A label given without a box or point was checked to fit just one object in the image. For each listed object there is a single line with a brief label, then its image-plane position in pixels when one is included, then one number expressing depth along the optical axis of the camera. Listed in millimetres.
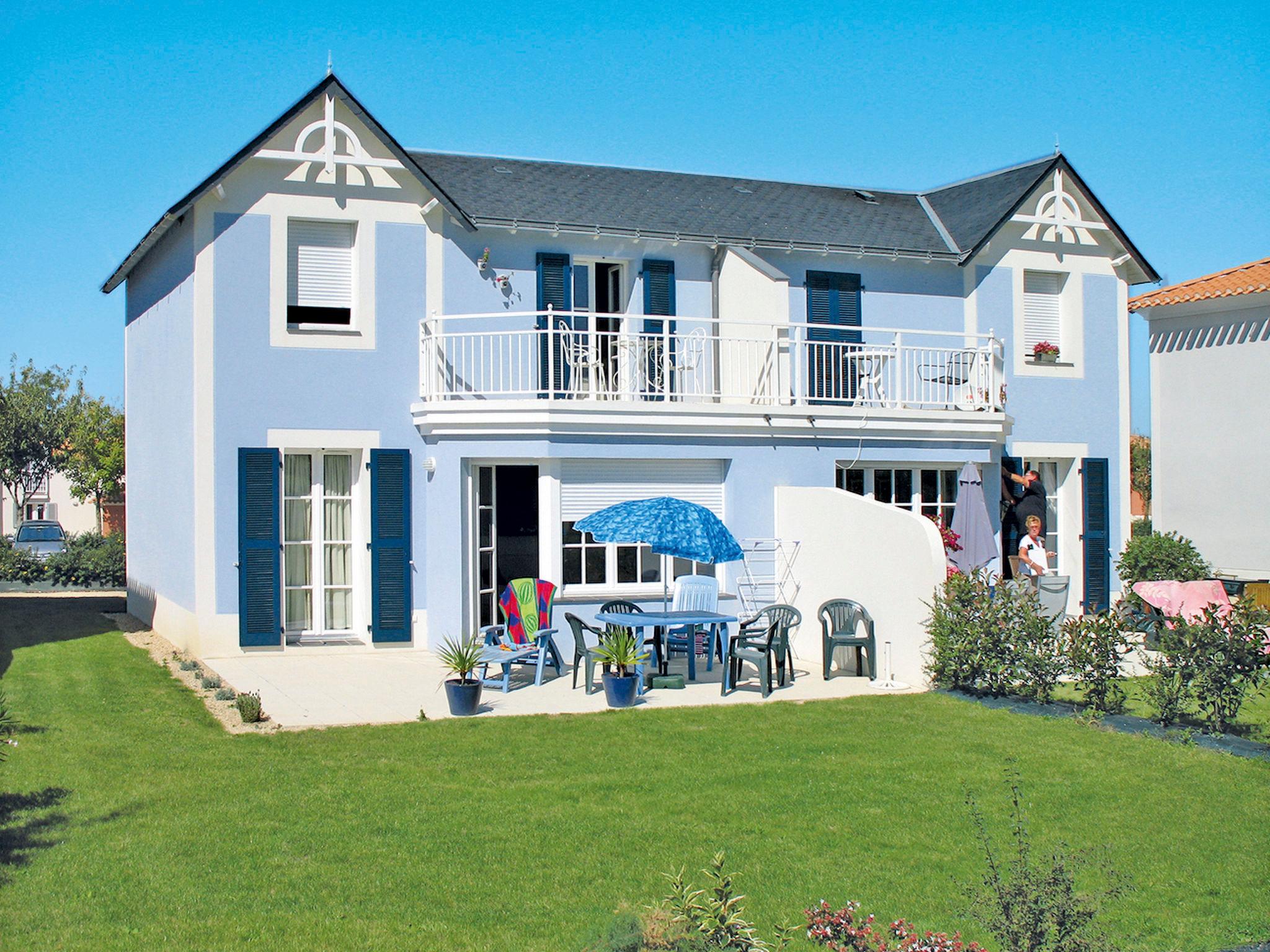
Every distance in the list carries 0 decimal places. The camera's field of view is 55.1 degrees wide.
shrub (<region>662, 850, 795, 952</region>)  5133
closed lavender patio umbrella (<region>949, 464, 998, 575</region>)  15477
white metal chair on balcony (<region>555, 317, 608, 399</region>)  14969
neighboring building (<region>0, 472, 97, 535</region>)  51844
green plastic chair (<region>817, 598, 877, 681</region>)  13727
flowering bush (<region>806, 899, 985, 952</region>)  5250
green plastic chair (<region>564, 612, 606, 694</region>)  12695
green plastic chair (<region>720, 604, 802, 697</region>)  12617
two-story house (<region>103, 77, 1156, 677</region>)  15156
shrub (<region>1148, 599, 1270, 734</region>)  10688
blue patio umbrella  12680
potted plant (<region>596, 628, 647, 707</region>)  11883
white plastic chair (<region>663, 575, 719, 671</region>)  14242
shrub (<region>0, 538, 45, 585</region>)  26359
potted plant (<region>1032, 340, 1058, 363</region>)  19125
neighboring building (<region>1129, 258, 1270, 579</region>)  21109
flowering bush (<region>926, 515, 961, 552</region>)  15672
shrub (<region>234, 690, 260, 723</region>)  10922
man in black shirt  17906
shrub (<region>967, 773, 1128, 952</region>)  5273
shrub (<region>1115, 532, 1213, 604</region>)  18312
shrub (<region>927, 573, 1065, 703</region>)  11977
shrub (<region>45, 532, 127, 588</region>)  25484
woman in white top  16625
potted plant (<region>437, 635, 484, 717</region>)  11438
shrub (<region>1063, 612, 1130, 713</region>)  11438
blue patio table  12805
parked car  34625
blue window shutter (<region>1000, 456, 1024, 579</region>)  18266
